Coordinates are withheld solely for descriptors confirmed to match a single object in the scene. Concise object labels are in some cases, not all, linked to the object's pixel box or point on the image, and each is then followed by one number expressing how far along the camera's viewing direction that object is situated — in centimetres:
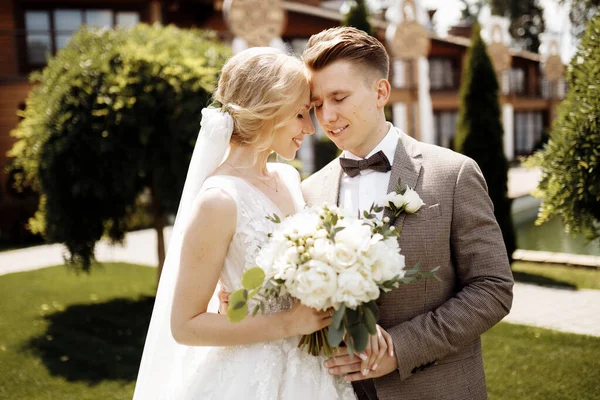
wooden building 1781
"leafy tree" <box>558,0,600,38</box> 2685
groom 252
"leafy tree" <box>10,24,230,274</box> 743
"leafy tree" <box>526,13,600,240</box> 473
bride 252
